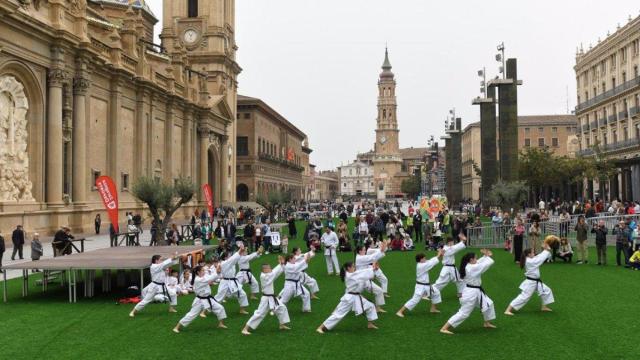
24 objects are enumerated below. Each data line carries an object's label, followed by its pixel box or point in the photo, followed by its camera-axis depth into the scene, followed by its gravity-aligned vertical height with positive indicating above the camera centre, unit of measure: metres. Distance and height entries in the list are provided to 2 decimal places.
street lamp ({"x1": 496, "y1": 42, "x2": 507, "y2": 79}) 35.78 +8.04
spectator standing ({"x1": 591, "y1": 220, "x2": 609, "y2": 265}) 20.59 -1.54
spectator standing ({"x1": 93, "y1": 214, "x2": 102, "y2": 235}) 33.16 -1.10
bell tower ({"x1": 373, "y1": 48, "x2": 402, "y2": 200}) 185.12 +16.83
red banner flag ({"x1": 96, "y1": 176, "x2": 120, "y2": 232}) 23.03 +0.18
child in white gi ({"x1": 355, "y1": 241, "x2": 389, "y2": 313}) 13.79 -1.45
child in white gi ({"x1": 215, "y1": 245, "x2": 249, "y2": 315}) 14.00 -1.89
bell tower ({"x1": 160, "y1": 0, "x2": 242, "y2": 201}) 63.34 +15.90
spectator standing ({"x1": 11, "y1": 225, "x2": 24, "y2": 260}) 21.69 -1.23
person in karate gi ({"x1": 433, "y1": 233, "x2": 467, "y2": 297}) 14.47 -1.69
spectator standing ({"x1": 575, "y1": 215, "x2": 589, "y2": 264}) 21.34 -1.46
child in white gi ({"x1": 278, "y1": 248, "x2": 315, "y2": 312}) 13.48 -1.77
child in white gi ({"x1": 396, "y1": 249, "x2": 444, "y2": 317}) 13.62 -1.85
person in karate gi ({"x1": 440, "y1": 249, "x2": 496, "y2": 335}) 11.60 -1.88
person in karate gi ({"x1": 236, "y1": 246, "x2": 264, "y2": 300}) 15.34 -1.84
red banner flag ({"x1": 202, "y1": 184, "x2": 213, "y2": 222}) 32.52 +0.28
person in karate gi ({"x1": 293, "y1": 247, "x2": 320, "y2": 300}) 15.18 -2.10
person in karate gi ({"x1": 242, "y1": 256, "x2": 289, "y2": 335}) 11.84 -2.04
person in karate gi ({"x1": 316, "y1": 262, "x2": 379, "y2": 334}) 11.80 -1.94
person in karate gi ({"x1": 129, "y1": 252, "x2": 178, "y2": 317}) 13.66 -1.82
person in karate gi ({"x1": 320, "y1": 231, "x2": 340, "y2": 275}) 19.73 -1.61
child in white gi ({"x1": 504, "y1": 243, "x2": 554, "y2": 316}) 13.11 -1.92
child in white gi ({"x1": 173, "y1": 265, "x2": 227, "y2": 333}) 12.06 -1.98
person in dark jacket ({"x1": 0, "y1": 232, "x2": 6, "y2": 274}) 19.14 -1.31
